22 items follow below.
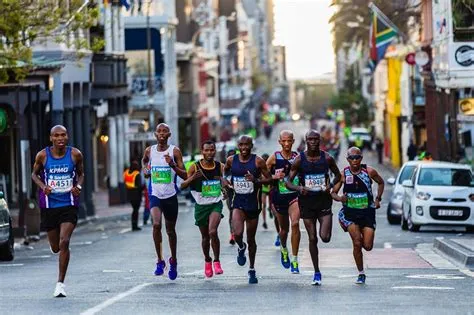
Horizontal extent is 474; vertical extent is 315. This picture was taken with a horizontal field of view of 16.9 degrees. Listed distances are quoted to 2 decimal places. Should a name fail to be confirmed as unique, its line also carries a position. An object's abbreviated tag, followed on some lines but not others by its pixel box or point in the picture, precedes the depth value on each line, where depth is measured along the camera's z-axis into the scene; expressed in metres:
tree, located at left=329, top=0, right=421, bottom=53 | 63.69
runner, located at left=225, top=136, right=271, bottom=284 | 20.28
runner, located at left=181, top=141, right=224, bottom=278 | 20.45
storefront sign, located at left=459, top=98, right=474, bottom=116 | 44.69
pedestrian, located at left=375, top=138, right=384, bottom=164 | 85.11
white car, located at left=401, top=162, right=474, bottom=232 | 34.59
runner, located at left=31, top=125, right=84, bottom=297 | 18.84
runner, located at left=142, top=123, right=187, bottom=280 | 20.55
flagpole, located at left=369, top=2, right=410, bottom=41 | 53.66
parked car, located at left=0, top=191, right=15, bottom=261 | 26.77
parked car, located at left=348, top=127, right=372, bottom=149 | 102.56
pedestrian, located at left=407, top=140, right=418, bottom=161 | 64.31
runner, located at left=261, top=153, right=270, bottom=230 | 33.66
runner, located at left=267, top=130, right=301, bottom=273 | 21.45
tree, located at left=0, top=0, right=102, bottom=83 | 32.34
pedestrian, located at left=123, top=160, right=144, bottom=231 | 38.91
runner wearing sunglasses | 20.22
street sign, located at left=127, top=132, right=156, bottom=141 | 60.97
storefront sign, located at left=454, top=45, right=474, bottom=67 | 41.09
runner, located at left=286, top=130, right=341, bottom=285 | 19.97
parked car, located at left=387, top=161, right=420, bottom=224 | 38.66
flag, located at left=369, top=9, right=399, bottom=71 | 55.44
